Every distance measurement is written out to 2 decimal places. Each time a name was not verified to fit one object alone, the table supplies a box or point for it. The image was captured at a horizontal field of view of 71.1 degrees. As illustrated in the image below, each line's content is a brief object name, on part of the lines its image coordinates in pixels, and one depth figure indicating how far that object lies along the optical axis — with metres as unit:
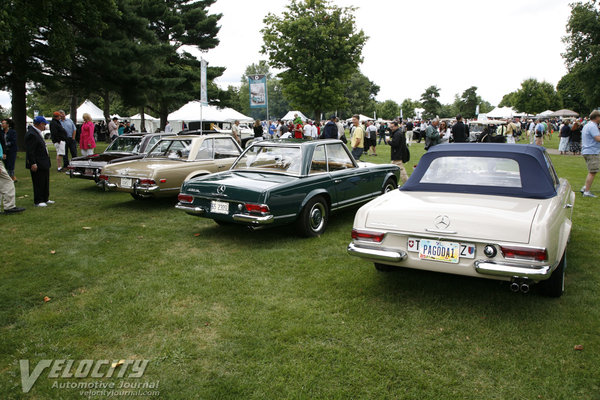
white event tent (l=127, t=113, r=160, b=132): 45.75
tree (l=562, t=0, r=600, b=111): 35.06
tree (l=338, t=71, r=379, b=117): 97.12
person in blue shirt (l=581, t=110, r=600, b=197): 8.65
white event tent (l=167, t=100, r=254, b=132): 29.11
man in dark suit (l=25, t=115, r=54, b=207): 8.13
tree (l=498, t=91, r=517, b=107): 139.49
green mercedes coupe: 5.64
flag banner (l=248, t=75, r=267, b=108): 18.36
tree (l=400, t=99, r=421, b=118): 112.75
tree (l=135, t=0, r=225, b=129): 26.27
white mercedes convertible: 3.36
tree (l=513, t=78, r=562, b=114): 86.38
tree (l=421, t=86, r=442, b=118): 111.88
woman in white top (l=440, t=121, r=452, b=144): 17.52
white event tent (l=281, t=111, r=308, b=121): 47.91
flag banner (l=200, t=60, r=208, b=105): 14.55
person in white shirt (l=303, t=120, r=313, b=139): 21.02
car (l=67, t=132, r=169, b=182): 9.64
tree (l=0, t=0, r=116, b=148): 14.09
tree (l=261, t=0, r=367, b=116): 32.59
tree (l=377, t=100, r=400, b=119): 111.00
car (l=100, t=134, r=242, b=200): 7.79
